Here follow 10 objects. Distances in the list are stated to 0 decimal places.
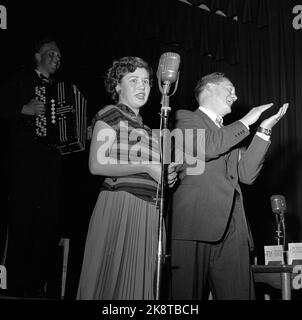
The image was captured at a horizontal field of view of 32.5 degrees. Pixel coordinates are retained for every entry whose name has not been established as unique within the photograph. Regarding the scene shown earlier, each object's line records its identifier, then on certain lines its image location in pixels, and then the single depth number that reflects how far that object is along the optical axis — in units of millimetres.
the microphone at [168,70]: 2000
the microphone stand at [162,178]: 1833
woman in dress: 2062
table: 2657
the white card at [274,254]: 3053
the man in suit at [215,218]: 2225
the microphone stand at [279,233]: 3229
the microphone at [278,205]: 3264
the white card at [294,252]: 3039
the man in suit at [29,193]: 2949
